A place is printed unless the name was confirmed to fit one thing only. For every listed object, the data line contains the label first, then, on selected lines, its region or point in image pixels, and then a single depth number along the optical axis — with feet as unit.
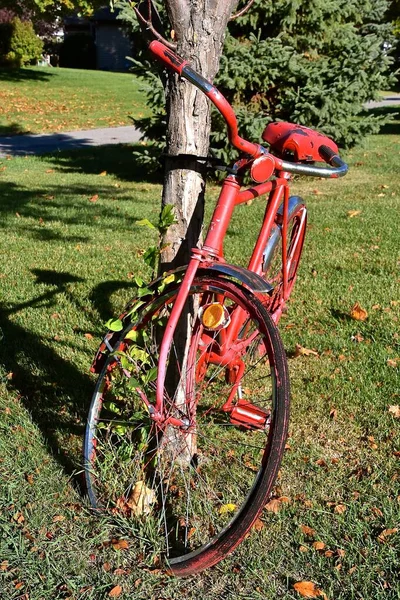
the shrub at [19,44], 102.83
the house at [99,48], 148.56
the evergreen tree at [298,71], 30.48
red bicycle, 7.91
